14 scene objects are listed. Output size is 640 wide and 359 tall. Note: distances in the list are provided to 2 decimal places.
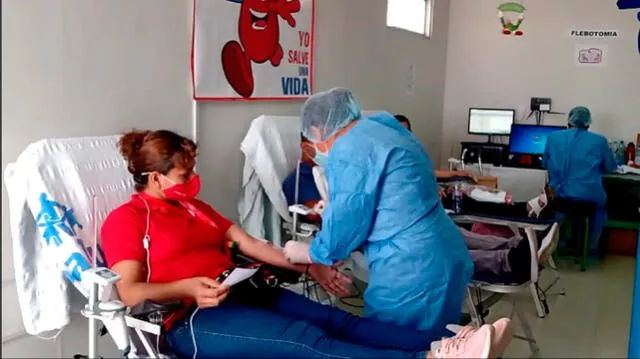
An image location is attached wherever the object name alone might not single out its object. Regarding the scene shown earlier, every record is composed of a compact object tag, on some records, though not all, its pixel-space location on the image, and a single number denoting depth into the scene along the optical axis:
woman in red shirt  1.69
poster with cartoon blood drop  2.88
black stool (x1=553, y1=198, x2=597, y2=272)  4.55
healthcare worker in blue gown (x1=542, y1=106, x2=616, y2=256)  4.64
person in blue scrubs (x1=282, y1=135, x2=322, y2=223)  3.17
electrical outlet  5.45
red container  5.05
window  4.95
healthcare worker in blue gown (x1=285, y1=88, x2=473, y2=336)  1.92
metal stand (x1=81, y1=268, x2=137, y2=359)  1.52
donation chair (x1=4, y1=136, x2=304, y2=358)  1.71
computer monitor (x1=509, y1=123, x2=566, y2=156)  5.26
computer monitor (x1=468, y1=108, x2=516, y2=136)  5.59
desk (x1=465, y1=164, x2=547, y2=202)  4.70
